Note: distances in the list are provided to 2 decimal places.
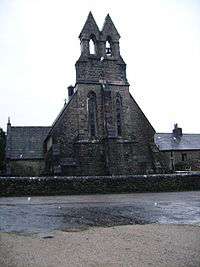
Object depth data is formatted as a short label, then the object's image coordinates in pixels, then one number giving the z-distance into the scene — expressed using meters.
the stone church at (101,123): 31.27
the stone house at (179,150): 53.80
